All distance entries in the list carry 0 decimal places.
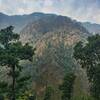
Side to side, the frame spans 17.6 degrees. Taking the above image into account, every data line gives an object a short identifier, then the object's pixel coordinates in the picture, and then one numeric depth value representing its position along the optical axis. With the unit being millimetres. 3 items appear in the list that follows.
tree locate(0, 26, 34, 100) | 49469
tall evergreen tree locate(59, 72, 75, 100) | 77000
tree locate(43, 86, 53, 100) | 98375
